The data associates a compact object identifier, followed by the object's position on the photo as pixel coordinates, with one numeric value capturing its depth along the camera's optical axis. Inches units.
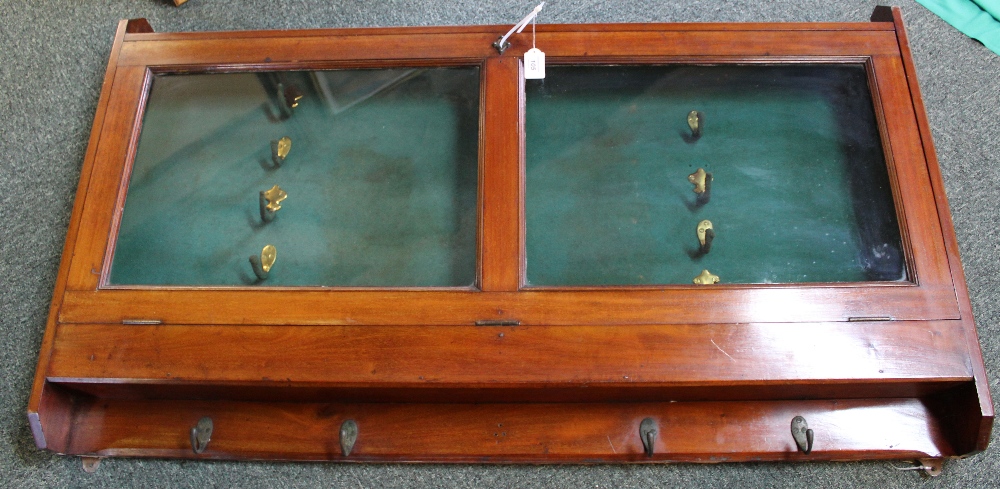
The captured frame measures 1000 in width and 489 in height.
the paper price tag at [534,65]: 43.4
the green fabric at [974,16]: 56.1
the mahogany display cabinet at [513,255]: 37.9
